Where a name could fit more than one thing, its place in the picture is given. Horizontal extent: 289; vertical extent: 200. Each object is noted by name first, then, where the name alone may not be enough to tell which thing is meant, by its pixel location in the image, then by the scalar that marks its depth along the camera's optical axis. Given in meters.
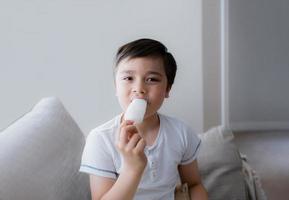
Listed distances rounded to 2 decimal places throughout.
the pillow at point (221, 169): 1.24
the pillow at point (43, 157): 0.67
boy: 0.82
